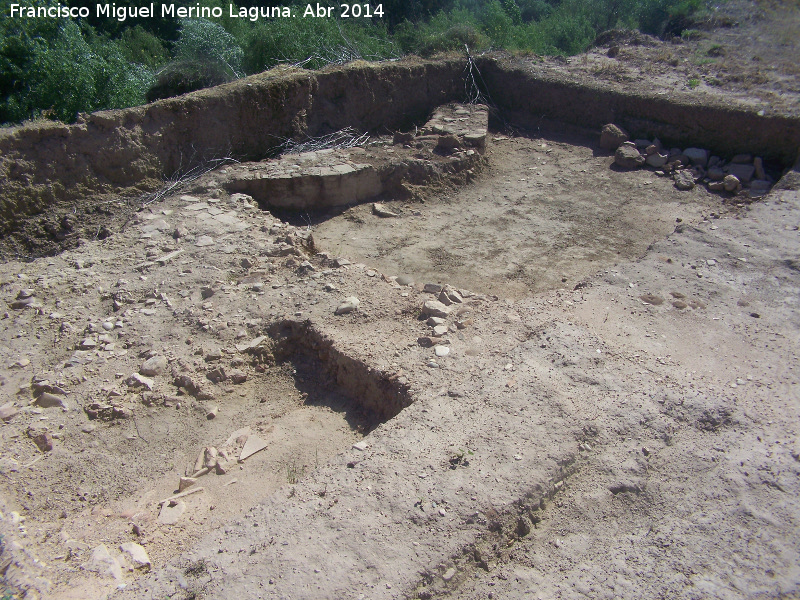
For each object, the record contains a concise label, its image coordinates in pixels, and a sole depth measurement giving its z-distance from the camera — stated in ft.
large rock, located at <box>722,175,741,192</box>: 21.06
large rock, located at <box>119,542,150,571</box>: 9.26
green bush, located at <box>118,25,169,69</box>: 37.35
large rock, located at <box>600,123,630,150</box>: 24.57
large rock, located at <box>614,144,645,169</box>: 23.45
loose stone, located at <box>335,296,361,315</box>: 14.02
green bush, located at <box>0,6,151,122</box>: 23.98
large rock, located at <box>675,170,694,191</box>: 21.88
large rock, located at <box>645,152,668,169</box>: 23.30
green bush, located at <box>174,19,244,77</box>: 31.81
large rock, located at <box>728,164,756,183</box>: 21.33
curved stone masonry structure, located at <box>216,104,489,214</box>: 20.68
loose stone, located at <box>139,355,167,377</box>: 12.86
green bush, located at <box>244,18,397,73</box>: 30.94
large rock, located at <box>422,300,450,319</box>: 13.79
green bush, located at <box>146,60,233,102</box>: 30.32
